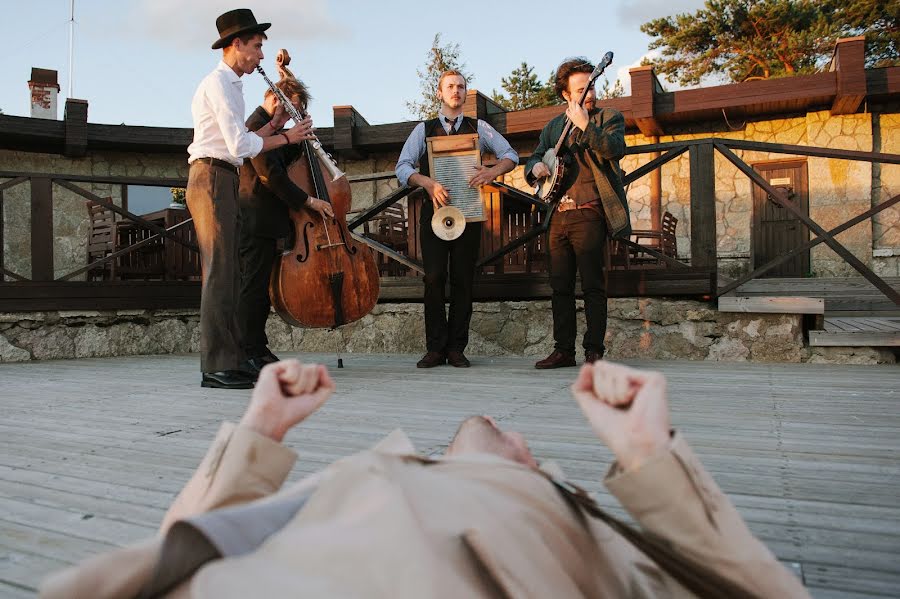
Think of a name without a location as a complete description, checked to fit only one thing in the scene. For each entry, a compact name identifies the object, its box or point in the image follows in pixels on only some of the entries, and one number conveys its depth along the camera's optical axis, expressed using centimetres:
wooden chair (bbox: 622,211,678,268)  720
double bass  421
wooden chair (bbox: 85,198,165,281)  697
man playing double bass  421
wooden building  706
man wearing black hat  378
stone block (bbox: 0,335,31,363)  604
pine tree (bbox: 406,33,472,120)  1809
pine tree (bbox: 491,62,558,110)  2278
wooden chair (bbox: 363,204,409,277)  683
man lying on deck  60
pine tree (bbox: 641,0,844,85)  1422
